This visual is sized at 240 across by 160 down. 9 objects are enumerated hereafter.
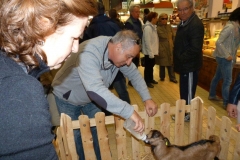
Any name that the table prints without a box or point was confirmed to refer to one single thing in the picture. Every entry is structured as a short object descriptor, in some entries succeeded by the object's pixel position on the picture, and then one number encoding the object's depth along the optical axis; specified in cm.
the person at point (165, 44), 534
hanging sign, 499
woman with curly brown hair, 54
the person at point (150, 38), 483
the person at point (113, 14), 459
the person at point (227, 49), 337
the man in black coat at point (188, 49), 281
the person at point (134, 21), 477
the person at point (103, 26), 346
